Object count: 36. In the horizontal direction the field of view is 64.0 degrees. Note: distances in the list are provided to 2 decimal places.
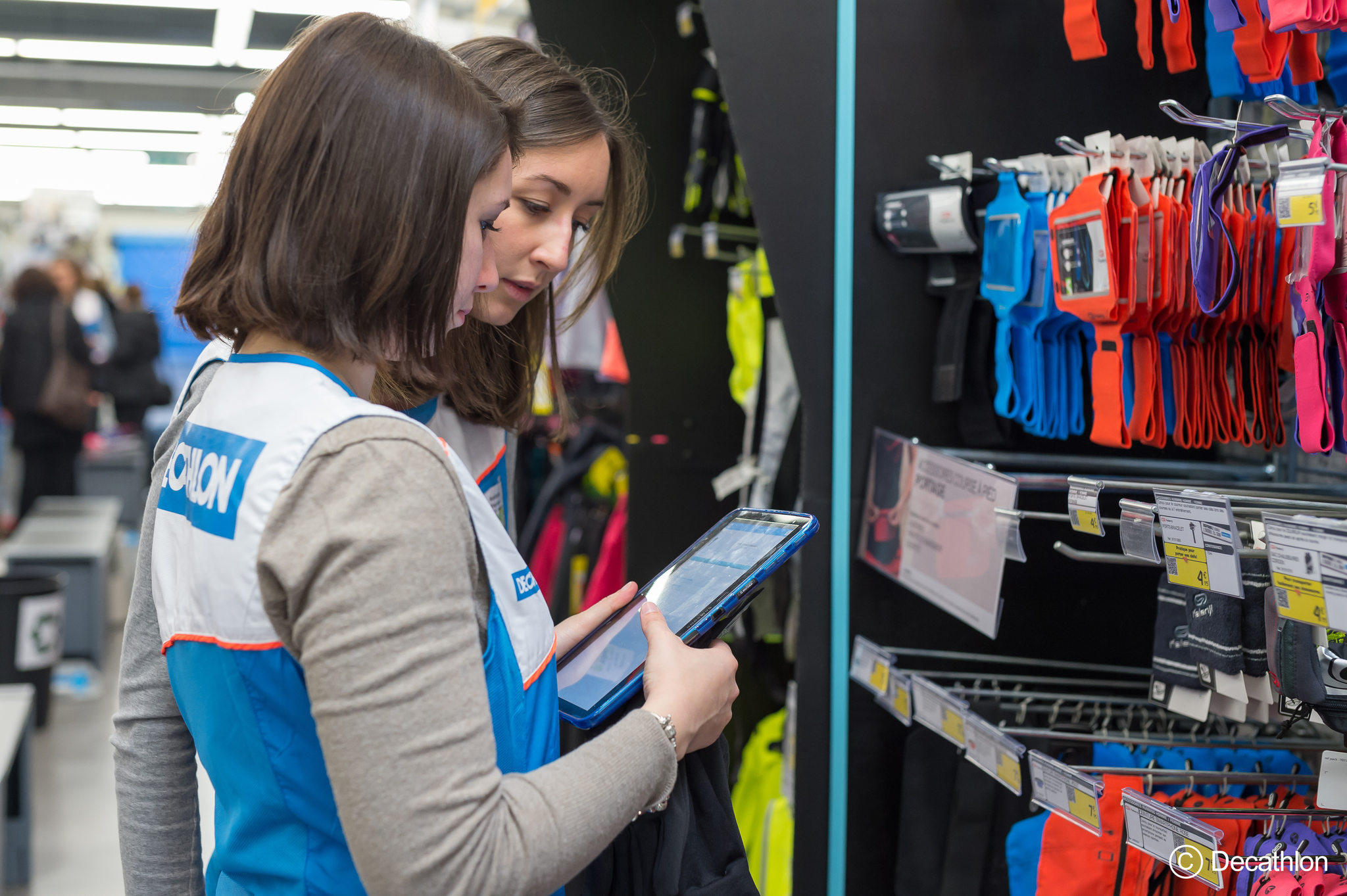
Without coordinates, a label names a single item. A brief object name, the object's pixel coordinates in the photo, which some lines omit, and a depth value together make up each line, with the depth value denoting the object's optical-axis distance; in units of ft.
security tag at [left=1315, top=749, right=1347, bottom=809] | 4.15
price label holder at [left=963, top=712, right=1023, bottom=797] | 5.07
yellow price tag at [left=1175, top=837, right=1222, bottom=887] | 4.11
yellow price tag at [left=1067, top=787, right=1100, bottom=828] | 4.66
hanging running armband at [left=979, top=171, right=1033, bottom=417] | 5.86
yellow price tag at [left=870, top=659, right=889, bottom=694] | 6.36
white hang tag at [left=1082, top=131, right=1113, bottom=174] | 5.45
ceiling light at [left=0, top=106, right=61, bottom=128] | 41.11
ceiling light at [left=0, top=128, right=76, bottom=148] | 44.32
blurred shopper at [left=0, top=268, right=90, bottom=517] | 22.90
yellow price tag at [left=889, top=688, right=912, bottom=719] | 6.09
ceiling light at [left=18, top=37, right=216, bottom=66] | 34.76
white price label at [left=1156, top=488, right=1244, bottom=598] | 4.18
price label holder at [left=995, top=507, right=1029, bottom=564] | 5.41
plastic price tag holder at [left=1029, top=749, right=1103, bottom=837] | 4.67
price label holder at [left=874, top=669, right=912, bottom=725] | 6.07
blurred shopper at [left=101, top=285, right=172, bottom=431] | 28.73
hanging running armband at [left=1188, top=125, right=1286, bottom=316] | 4.81
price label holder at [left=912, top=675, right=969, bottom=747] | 5.53
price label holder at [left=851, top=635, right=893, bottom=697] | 6.39
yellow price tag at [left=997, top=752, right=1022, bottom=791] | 5.07
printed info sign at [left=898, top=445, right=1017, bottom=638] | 5.58
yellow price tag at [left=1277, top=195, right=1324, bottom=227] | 4.05
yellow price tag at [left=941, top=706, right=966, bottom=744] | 5.53
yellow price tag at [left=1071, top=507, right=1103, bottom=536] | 4.81
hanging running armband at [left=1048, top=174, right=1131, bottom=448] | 5.15
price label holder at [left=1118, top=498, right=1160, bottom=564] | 4.56
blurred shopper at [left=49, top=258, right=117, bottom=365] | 26.08
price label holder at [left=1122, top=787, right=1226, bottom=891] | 4.10
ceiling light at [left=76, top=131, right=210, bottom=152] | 45.03
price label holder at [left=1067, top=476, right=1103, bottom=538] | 4.83
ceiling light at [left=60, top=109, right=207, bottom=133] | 41.57
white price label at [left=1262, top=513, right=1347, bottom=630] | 3.68
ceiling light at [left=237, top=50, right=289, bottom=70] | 35.47
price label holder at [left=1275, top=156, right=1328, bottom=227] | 4.04
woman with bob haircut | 2.49
